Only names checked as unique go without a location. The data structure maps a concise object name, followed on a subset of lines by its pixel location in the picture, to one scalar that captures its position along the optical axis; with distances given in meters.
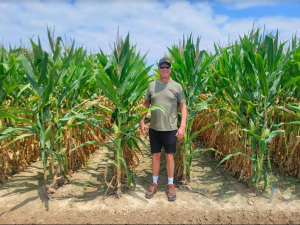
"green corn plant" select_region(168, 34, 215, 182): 2.86
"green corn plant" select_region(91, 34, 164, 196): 2.63
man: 2.69
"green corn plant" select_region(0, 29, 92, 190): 2.47
